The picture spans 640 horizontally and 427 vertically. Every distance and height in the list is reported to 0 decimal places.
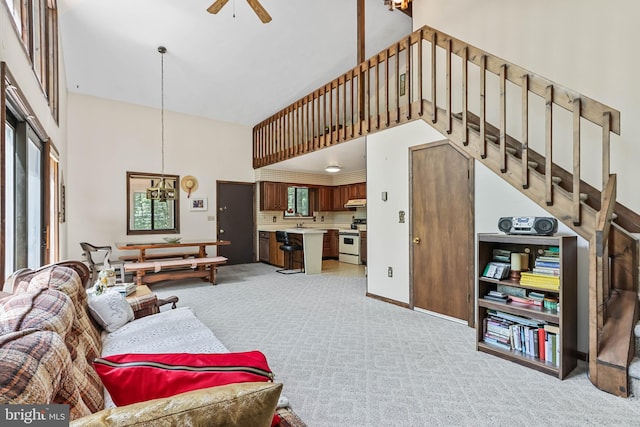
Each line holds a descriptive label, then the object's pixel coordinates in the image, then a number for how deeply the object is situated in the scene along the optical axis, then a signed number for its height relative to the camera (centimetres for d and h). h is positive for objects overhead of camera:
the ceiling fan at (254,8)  363 +237
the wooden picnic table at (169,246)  529 -57
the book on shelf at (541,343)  259 -107
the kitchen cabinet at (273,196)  811 +44
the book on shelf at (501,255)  297 -40
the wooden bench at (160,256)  580 -81
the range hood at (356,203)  816 +25
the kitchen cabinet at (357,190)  841 +59
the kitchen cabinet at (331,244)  890 -88
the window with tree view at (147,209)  680 +9
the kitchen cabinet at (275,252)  750 -95
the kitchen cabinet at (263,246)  803 -86
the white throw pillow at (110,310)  224 -70
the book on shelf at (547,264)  256 -42
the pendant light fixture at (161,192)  522 +34
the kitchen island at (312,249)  667 -77
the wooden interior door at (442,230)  362 -22
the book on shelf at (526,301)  267 -75
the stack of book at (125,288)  288 -70
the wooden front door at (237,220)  786 -18
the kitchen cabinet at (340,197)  890 +46
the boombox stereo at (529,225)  256 -11
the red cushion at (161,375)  88 -46
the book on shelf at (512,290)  279 -69
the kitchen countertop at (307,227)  839 -39
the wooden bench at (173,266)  507 -91
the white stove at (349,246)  803 -87
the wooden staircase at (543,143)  228 +68
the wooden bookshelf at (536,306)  243 -78
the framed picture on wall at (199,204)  746 +21
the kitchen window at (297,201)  891 +33
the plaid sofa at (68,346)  67 -41
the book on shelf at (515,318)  269 -93
